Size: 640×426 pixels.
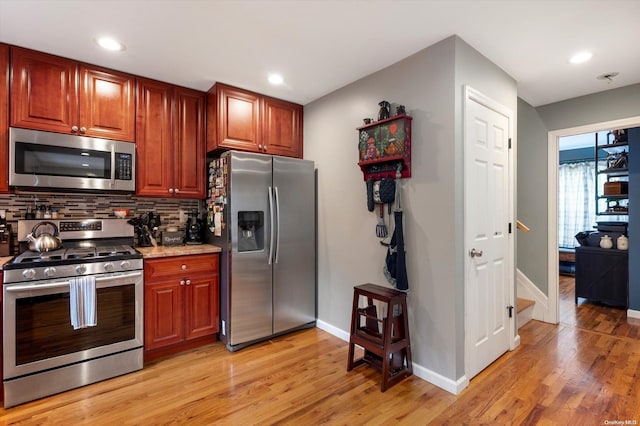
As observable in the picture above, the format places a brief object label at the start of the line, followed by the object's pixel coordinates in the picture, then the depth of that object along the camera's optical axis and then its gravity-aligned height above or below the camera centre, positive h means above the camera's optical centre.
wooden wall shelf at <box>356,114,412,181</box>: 2.45 +0.53
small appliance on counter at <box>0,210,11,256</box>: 2.41 -0.20
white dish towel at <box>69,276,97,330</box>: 2.22 -0.62
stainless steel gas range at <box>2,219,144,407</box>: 2.08 -0.73
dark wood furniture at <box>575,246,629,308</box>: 4.02 -0.80
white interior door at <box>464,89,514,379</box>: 2.36 -0.16
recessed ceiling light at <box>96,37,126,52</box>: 2.27 +1.22
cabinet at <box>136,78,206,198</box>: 2.91 +0.68
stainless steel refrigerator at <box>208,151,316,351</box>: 2.87 -0.27
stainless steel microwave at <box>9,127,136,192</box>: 2.36 +0.40
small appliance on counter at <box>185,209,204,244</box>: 3.29 -0.17
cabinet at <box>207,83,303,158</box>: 3.05 +0.92
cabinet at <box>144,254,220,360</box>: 2.63 -0.78
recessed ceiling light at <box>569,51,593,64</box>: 2.47 +1.22
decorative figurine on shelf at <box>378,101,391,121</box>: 2.59 +0.83
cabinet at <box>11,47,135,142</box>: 2.39 +0.93
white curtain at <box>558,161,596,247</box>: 6.09 +0.26
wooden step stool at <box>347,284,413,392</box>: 2.29 -0.94
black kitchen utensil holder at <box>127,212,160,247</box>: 3.07 -0.14
